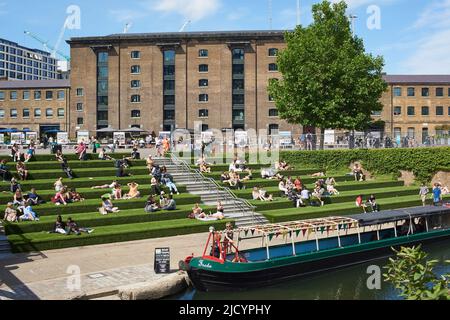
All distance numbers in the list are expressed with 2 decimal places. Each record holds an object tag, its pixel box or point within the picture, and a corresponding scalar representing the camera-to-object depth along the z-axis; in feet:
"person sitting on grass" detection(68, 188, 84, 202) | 82.94
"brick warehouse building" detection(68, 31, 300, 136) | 219.20
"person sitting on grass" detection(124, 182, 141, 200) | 87.25
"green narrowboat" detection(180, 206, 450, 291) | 55.01
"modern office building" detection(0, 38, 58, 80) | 534.37
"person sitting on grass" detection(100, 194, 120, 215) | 79.30
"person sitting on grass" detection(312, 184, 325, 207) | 99.86
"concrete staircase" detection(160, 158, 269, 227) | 86.89
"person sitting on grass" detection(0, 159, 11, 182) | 88.02
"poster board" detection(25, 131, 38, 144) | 189.65
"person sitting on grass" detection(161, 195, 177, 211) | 84.07
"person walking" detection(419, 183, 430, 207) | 106.26
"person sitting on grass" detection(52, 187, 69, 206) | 80.59
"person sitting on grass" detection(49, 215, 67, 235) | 70.13
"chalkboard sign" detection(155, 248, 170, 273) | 55.26
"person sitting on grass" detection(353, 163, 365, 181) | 123.03
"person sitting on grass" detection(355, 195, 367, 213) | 94.94
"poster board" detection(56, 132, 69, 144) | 160.60
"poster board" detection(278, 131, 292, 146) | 144.73
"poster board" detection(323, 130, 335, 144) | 137.90
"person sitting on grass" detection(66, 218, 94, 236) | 70.59
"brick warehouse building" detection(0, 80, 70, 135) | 236.22
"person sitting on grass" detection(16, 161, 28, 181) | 89.04
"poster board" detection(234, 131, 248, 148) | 137.65
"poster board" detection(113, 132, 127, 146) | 151.78
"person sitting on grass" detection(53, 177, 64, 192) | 84.89
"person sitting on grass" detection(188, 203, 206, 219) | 83.12
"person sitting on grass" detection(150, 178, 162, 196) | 91.25
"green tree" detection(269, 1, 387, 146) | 133.49
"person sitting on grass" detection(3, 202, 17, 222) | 71.61
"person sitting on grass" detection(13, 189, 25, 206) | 76.07
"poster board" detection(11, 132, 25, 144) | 167.68
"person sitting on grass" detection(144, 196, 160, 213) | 81.97
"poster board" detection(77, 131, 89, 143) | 179.86
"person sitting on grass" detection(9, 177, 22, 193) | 82.64
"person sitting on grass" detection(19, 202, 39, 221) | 72.79
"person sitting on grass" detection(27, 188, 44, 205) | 78.68
